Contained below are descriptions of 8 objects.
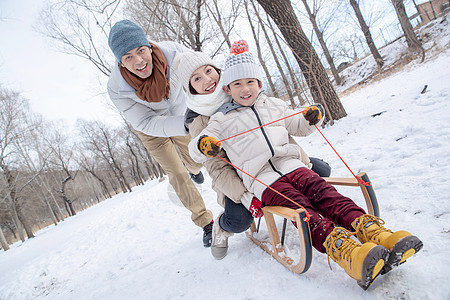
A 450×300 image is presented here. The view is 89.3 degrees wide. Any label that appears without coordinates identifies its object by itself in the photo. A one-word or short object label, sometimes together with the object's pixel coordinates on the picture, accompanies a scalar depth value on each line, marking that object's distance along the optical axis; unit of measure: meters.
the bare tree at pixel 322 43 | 14.26
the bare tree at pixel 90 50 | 8.30
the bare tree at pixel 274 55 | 10.38
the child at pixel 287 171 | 0.97
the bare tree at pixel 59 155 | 18.49
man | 2.03
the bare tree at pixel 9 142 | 10.59
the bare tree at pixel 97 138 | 20.66
